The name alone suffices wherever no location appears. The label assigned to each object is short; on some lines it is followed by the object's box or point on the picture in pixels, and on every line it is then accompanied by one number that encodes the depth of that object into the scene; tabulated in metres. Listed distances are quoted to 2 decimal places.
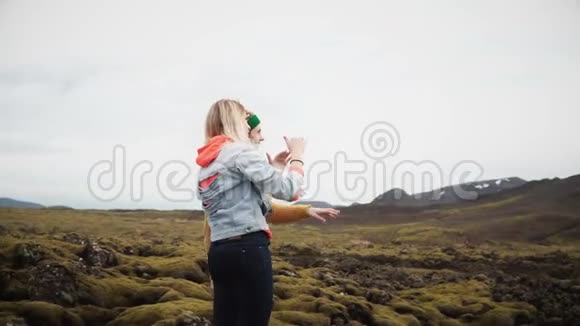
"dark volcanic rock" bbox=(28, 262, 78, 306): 10.82
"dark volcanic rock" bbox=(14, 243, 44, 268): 12.57
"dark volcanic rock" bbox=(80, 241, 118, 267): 13.77
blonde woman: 3.35
